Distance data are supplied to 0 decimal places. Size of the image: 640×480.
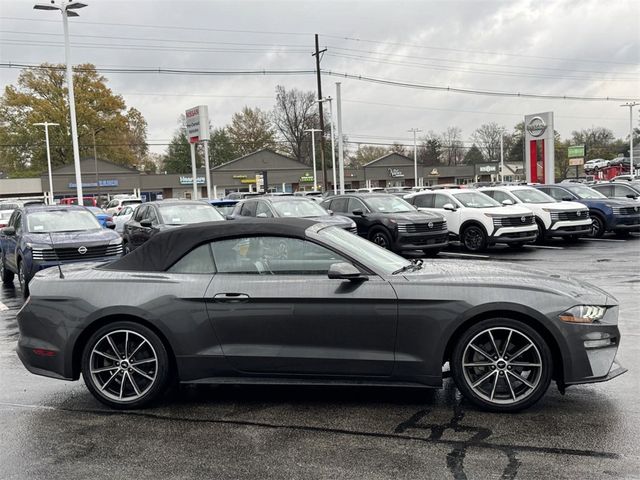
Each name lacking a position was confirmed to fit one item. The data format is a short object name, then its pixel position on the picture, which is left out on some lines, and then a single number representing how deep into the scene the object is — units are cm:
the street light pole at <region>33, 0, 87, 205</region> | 2088
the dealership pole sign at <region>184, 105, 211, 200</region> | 2771
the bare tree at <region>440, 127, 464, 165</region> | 11106
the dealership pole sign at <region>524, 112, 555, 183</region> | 2962
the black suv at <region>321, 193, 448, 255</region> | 1486
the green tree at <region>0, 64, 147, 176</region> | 6438
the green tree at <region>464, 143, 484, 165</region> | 11138
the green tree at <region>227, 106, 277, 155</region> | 9519
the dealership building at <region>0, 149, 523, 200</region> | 6419
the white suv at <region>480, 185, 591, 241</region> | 1702
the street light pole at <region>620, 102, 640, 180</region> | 6047
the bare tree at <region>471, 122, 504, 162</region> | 11056
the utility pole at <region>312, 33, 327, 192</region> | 3931
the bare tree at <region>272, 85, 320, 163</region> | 9275
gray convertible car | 436
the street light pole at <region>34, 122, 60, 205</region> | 5516
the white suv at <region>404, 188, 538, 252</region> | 1584
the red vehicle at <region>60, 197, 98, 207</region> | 4530
